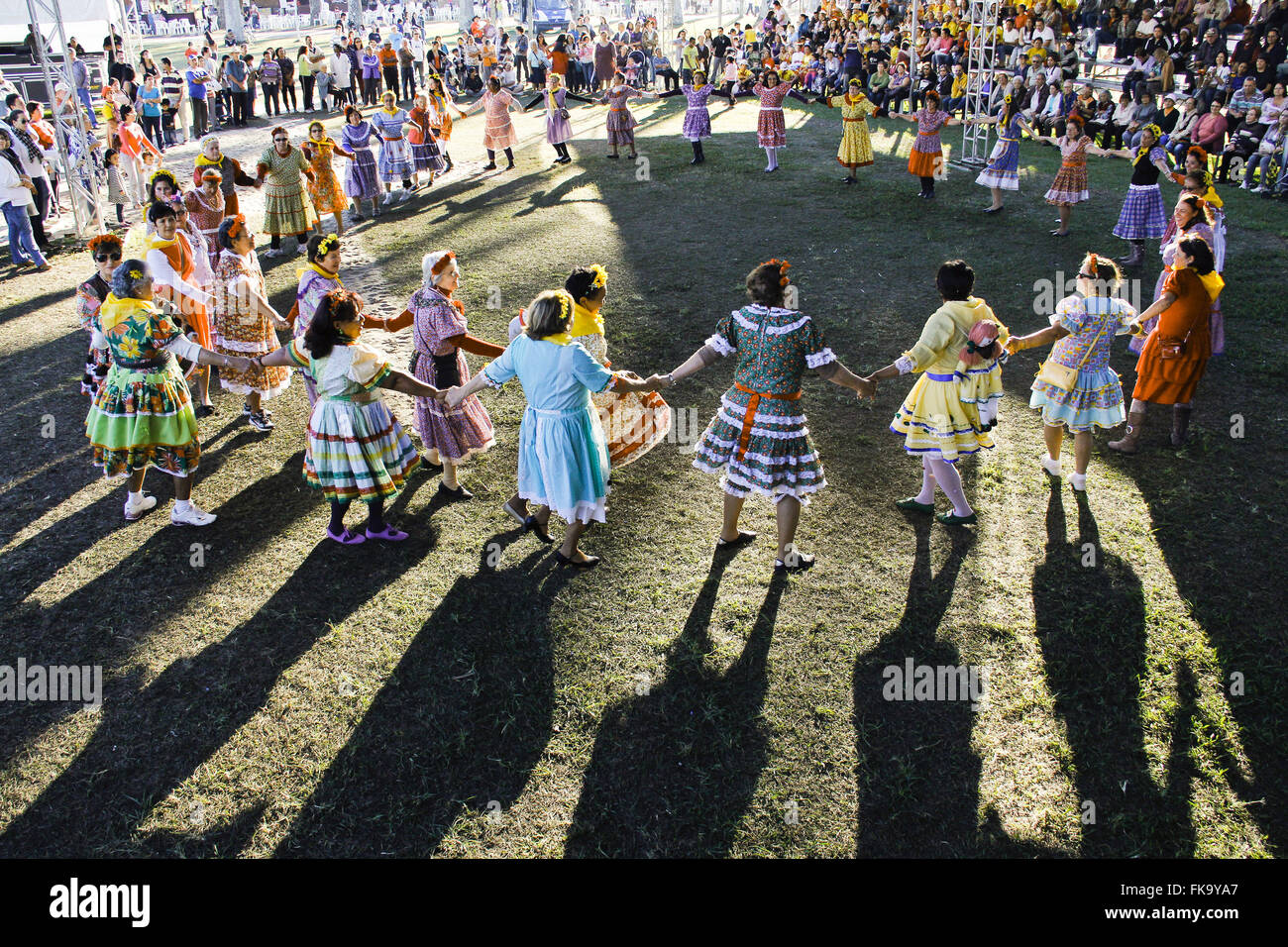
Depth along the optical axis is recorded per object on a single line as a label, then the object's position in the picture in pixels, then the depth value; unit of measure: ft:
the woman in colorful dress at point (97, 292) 20.38
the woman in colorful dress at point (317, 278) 20.65
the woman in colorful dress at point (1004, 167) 43.80
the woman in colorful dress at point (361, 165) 45.42
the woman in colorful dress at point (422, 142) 52.03
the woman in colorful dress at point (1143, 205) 34.65
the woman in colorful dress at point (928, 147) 45.55
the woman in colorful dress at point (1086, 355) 20.04
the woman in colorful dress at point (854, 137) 48.91
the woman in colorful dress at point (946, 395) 18.17
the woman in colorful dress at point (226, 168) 34.35
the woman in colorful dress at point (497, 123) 55.83
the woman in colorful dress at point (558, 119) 57.77
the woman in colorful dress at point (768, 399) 16.40
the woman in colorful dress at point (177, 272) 22.52
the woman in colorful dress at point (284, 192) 38.70
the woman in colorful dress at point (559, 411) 16.60
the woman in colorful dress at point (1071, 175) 39.42
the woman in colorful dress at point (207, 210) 30.25
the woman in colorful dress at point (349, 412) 17.40
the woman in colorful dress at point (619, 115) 57.67
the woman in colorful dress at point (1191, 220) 24.26
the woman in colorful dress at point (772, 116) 51.83
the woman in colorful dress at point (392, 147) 49.32
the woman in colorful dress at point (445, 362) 19.85
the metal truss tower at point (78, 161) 41.35
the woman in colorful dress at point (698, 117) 57.36
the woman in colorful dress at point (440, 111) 54.39
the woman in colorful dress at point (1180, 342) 21.47
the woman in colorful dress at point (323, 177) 42.27
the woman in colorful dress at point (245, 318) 23.99
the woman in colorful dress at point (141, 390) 18.54
